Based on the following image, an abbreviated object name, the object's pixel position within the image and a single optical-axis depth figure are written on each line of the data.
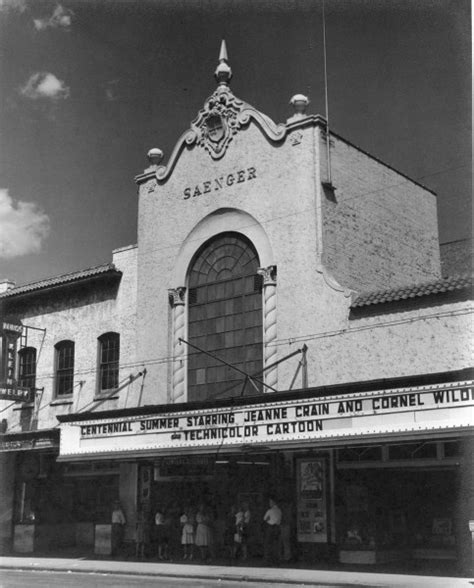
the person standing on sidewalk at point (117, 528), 25.03
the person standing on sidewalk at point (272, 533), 20.86
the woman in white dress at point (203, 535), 22.42
